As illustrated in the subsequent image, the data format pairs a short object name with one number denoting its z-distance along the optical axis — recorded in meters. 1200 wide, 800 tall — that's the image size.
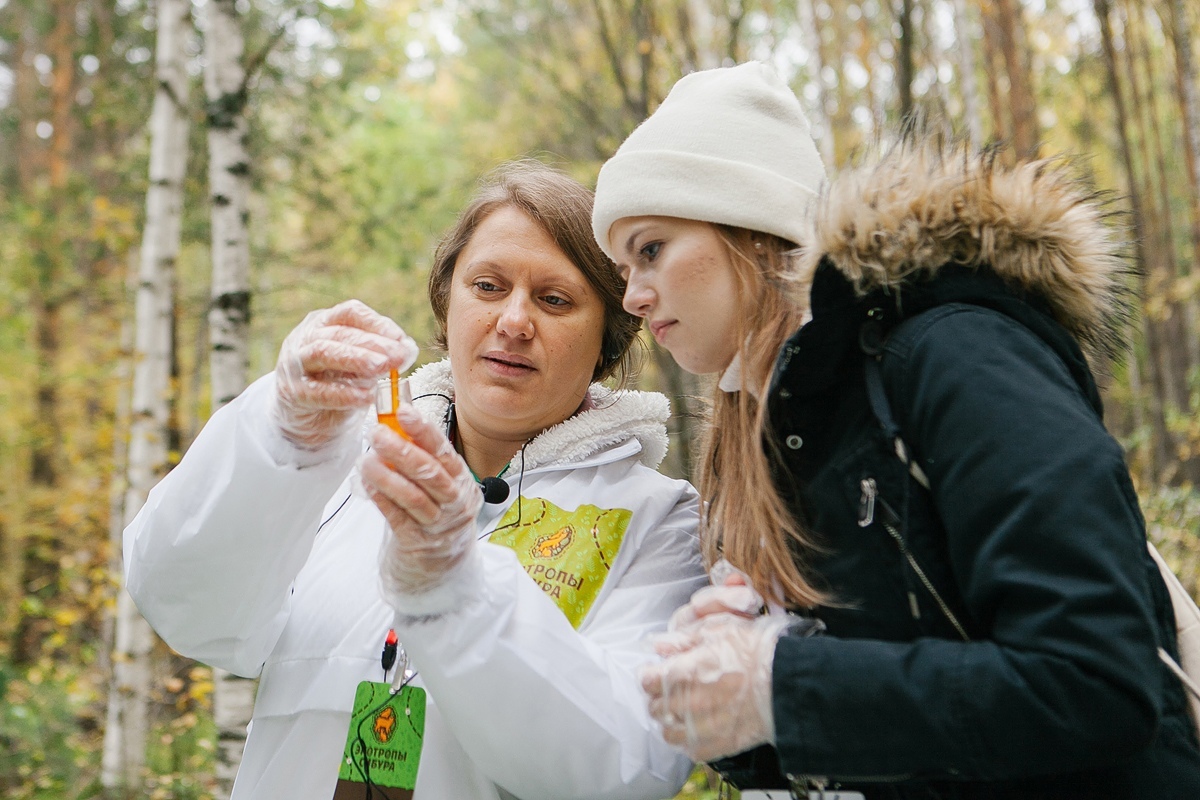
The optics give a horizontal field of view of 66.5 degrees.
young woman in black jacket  1.14
